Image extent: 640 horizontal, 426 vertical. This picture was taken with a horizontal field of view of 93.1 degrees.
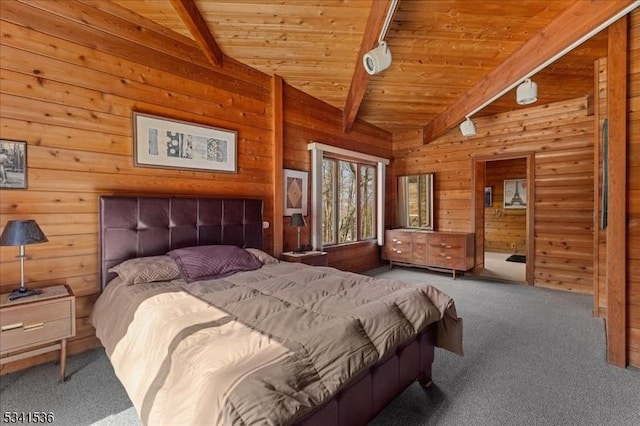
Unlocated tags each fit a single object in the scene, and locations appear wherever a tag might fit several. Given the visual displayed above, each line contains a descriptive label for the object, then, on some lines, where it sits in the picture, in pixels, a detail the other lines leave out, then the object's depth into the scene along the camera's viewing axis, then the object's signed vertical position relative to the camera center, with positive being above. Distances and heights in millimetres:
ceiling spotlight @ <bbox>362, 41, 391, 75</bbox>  2527 +1278
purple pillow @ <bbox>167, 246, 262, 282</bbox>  2457 -445
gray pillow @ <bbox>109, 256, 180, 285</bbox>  2279 -465
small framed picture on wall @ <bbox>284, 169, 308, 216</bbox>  4070 +248
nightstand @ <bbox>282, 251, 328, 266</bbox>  3705 -593
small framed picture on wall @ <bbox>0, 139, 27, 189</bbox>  2184 +339
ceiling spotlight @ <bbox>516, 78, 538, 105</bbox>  3039 +1198
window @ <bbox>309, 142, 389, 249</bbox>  4406 +246
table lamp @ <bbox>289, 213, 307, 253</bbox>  3869 -142
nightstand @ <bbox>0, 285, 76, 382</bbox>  1904 -745
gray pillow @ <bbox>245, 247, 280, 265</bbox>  3062 -487
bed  1066 -573
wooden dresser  4883 -675
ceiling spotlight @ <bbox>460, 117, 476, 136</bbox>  4348 +1193
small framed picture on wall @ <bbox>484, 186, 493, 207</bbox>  7961 +333
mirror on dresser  5652 +165
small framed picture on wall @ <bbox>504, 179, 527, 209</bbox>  7394 +400
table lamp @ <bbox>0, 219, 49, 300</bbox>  1944 -172
